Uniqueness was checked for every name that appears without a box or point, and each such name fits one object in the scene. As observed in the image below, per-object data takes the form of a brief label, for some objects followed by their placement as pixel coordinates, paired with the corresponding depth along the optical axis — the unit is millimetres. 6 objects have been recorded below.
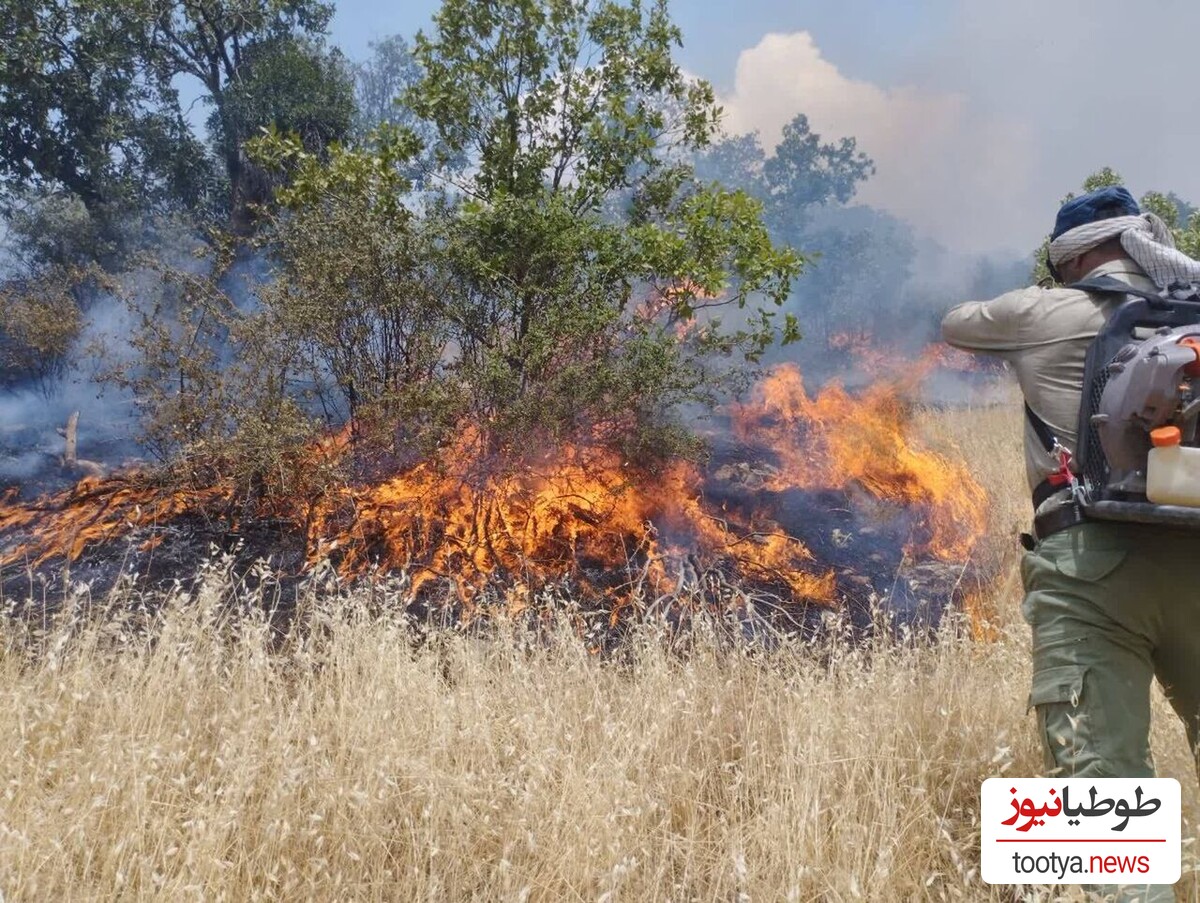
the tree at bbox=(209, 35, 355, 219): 11461
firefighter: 2133
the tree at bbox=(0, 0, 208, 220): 10891
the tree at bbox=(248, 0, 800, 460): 5352
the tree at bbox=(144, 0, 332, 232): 11562
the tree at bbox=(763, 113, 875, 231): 19516
